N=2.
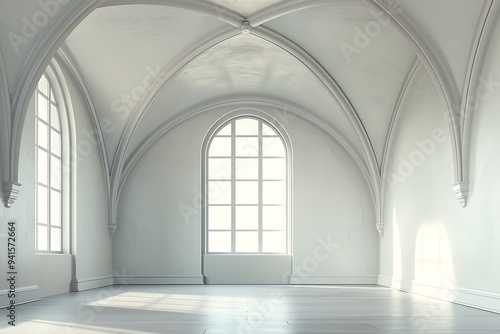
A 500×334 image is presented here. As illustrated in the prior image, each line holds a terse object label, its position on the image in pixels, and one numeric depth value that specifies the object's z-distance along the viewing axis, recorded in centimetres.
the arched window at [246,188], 1900
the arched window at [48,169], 1319
